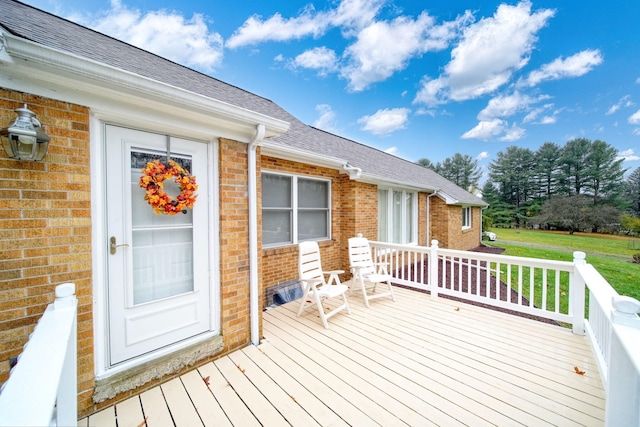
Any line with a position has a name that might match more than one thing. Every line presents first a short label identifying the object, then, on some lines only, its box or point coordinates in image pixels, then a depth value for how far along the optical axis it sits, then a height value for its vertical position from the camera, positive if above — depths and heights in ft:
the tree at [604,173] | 89.40 +12.71
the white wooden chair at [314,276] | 12.78 -3.79
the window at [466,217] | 43.83 -1.57
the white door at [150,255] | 7.79 -1.56
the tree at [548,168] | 104.83 +17.37
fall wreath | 7.92 +0.82
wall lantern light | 5.53 +1.72
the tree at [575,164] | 97.25 +17.59
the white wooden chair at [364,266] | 16.07 -3.85
